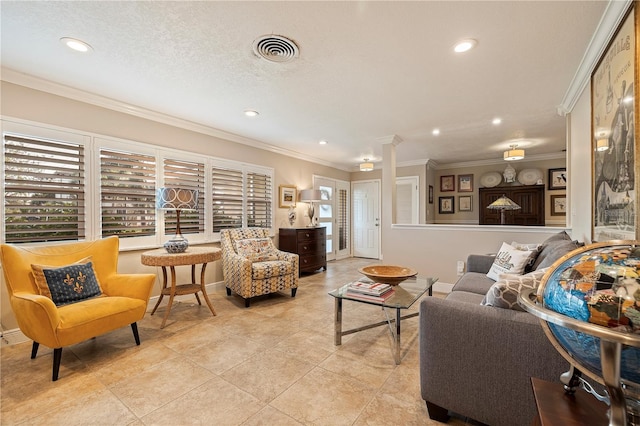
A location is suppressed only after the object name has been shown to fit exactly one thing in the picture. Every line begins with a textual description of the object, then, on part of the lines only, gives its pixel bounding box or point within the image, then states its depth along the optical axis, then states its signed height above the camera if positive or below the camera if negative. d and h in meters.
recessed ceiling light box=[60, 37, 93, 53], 1.94 +1.22
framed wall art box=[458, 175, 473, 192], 6.36 +0.68
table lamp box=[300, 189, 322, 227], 5.23 +0.32
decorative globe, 0.58 -0.23
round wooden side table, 2.66 -0.49
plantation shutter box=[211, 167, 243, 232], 4.05 +0.21
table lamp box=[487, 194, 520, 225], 4.97 +0.12
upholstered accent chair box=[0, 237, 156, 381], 1.86 -0.63
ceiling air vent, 1.93 +1.21
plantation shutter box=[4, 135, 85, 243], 2.41 +0.20
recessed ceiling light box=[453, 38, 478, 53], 1.94 +1.21
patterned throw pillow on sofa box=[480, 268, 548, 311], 1.33 -0.38
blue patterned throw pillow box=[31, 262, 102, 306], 2.09 -0.56
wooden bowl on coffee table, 2.31 -0.55
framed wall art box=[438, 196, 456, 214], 6.60 +0.17
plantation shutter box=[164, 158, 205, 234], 3.50 +0.37
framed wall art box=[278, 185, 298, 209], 5.09 +0.31
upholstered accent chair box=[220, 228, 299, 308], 3.28 -0.68
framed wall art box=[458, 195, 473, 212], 6.36 +0.21
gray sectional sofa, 1.21 -0.70
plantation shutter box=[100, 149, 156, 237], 2.97 +0.21
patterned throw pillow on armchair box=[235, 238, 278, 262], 3.75 -0.53
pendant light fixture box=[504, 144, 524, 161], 4.28 +0.91
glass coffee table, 2.05 -0.71
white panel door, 6.91 -0.19
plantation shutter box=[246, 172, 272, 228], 4.57 +0.21
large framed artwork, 1.41 +0.44
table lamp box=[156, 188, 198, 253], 2.93 +0.10
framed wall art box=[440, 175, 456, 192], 6.59 +0.70
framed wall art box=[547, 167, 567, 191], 5.39 +0.66
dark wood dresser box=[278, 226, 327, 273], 4.83 -0.61
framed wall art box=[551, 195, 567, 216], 5.48 +0.14
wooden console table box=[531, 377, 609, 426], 0.75 -0.57
